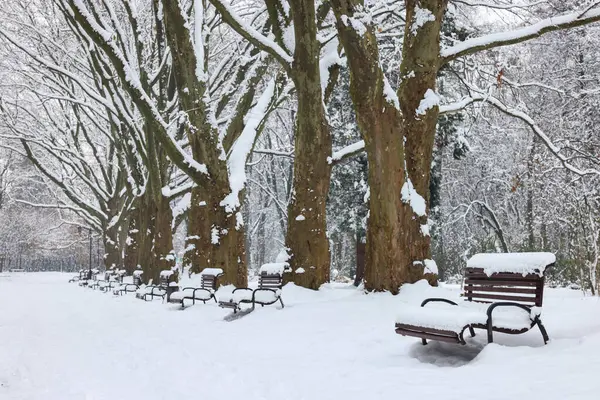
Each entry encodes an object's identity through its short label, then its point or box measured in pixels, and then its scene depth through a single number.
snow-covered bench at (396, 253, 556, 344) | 4.86
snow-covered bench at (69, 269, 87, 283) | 32.08
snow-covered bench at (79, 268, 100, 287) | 26.08
